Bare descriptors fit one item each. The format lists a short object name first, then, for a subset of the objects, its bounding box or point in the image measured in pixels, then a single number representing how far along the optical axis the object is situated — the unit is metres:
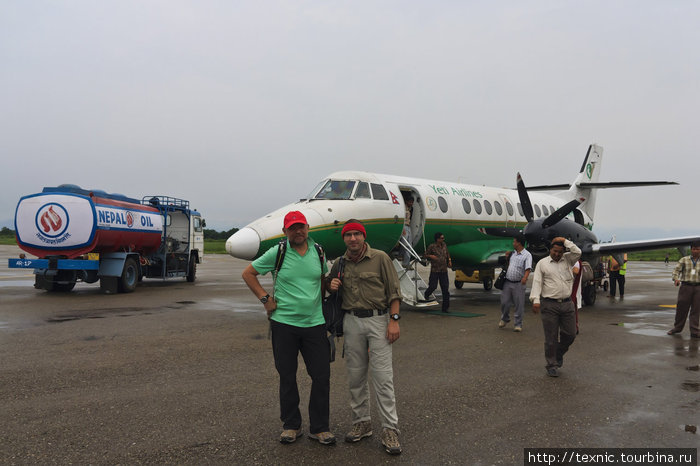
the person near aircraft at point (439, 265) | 12.68
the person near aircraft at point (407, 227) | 13.58
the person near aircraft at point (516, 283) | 10.23
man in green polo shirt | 4.48
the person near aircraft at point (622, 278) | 17.17
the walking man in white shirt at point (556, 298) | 6.81
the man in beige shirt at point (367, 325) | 4.43
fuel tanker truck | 15.73
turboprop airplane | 11.28
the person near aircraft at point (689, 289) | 9.73
